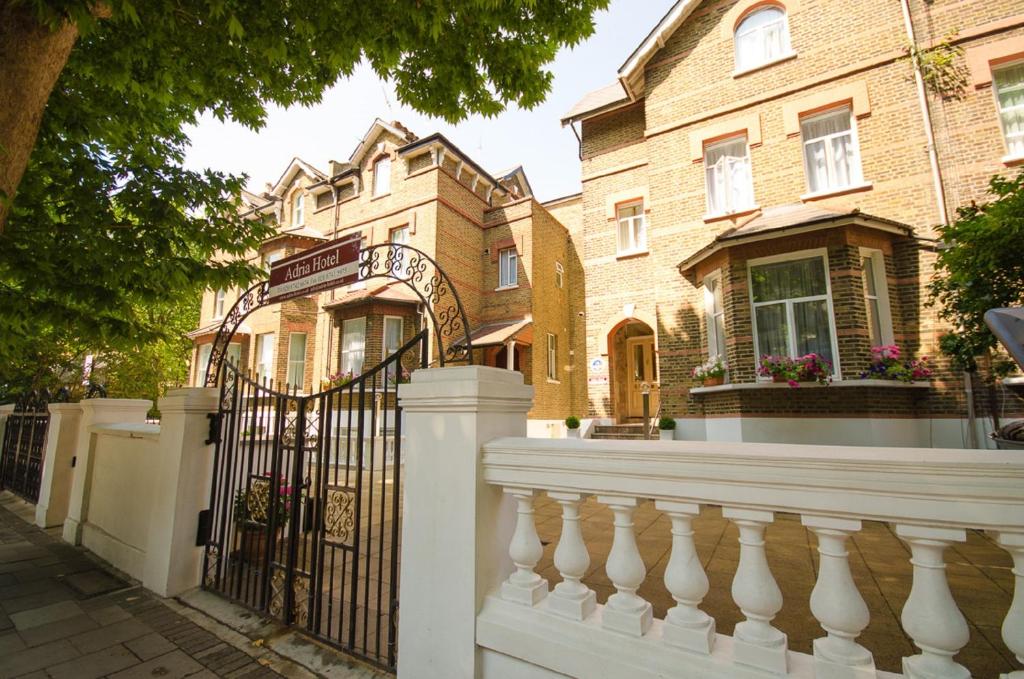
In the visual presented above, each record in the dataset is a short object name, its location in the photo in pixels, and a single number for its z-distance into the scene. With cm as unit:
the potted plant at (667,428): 911
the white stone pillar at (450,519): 192
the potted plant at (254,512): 365
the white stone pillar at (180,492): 377
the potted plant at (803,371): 716
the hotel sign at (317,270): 324
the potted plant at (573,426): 1078
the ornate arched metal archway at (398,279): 263
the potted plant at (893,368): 716
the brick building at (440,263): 1430
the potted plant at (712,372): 833
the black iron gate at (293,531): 265
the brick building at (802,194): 741
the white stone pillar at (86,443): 522
